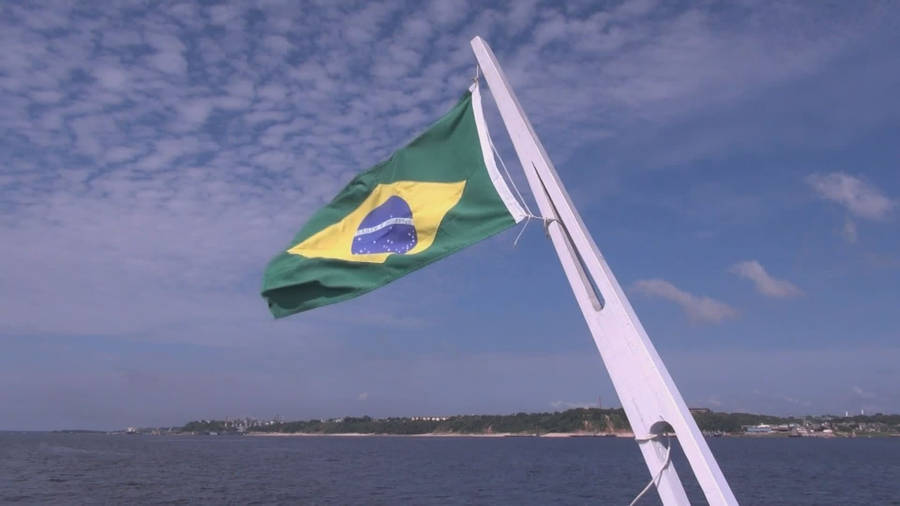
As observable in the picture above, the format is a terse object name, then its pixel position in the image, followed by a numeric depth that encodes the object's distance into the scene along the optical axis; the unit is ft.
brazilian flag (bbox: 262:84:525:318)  25.62
